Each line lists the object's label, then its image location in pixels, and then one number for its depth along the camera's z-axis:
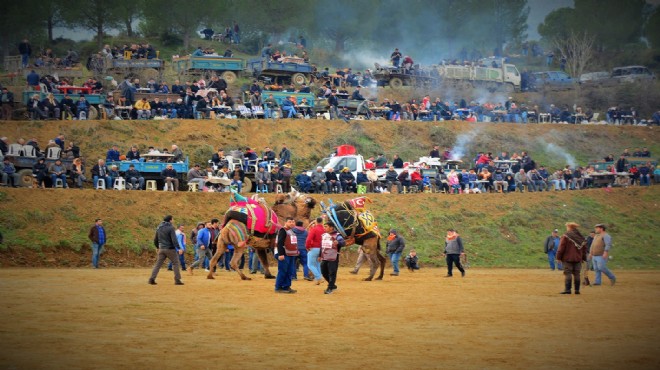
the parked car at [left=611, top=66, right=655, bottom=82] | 73.31
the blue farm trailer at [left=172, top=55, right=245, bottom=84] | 55.78
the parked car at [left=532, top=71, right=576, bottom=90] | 71.06
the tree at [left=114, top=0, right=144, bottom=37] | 74.50
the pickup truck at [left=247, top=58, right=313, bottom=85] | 56.97
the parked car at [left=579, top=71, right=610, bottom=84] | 74.19
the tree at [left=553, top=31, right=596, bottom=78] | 82.94
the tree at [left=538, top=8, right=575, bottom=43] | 97.82
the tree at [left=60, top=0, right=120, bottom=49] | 73.00
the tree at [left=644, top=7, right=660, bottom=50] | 98.00
